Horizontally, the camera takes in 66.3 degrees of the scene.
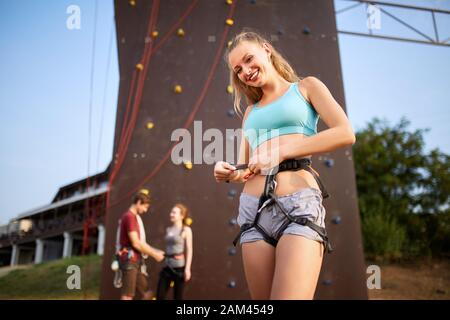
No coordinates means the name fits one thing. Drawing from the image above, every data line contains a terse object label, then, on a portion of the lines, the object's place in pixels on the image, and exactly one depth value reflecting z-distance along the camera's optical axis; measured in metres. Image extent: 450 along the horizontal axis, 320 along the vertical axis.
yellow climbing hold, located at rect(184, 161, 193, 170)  3.58
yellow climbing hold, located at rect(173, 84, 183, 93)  3.77
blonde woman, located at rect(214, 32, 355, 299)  0.94
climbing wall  3.44
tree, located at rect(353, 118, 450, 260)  9.20
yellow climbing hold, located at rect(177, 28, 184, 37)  3.87
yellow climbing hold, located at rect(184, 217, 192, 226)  3.50
